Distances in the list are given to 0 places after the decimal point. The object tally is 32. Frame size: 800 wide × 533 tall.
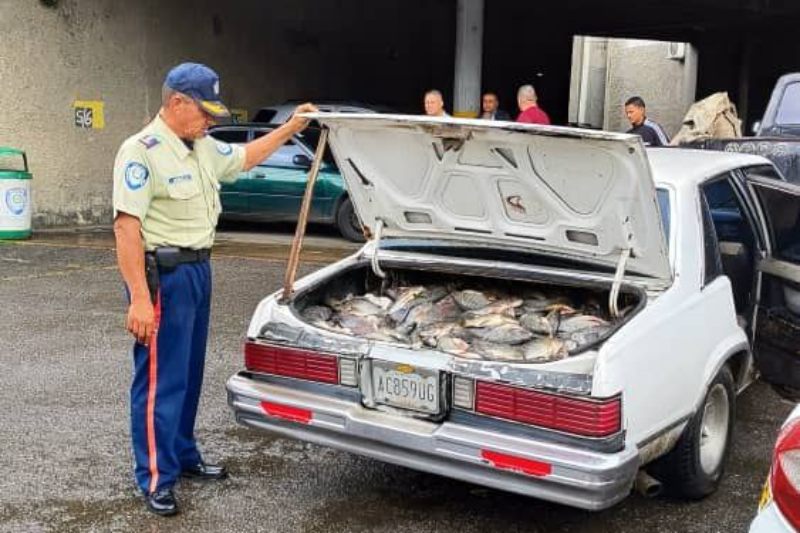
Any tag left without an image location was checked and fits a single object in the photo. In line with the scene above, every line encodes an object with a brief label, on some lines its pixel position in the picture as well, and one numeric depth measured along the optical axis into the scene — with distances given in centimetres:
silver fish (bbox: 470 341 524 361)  381
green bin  1140
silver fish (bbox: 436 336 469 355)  386
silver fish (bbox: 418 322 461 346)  402
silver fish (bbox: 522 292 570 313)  438
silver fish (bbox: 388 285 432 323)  438
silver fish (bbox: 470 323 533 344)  404
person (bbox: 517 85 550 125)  949
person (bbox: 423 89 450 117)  872
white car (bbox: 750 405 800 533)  230
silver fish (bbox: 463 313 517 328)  420
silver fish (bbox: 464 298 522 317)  436
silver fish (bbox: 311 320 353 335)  399
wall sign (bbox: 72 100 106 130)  1330
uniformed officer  374
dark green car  1221
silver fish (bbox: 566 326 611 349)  394
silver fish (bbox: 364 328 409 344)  400
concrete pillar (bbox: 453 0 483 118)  1391
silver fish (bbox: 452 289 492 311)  446
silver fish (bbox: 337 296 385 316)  443
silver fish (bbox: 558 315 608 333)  410
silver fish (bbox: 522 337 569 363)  381
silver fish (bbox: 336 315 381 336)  419
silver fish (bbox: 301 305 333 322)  429
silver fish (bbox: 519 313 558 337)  413
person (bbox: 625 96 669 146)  850
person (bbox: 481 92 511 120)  1125
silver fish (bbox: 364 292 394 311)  452
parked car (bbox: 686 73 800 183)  718
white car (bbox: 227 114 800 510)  342
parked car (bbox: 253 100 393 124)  1380
